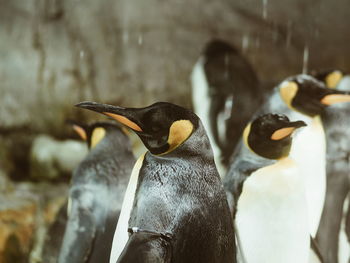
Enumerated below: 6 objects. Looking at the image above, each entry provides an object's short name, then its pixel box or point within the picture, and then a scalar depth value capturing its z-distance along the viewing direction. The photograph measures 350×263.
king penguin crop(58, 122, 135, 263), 4.95
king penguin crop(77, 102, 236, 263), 3.32
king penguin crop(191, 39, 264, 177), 7.43
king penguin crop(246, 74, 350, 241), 5.37
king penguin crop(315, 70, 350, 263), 5.62
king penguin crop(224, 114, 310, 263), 4.56
